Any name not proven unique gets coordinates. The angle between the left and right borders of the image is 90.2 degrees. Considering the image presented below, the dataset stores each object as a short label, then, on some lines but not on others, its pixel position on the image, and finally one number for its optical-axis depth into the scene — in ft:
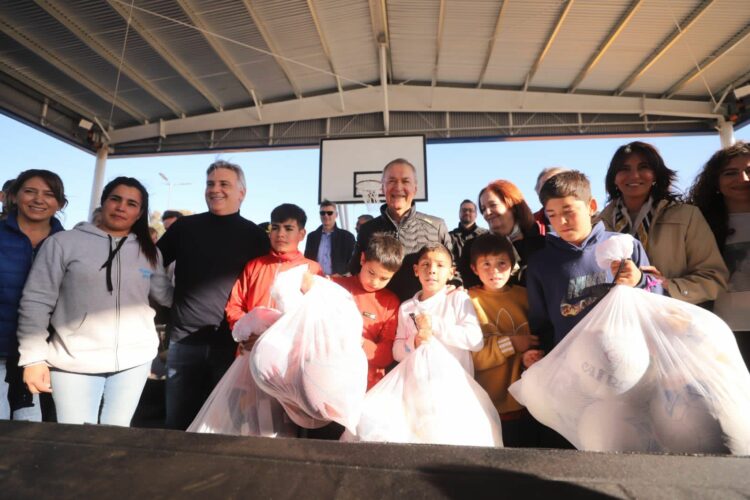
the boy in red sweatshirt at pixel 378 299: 4.56
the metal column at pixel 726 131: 22.20
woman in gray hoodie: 4.17
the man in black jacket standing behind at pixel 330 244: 13.25
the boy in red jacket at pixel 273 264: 4.91
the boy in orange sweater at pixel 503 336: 4.34
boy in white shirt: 4.19
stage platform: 1.74
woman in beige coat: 3.93
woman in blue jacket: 4.27
